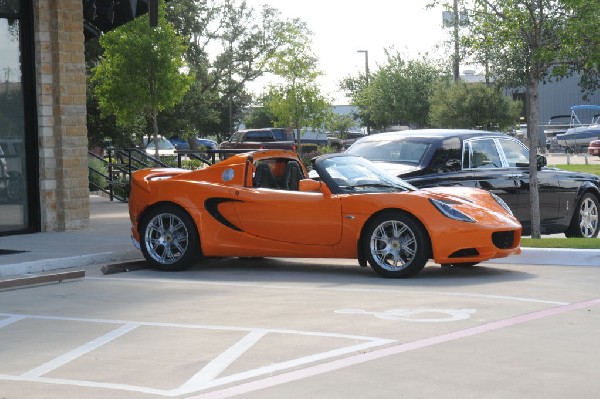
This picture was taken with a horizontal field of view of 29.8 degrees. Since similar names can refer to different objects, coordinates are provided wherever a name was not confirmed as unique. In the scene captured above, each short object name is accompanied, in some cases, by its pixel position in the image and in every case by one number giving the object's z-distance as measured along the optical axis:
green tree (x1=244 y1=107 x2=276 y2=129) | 90.69
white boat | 60.28
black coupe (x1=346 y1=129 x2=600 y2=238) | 14.83
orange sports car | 11.70
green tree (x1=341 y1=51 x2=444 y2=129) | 59.62
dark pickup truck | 55.62
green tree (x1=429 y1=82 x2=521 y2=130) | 50.62
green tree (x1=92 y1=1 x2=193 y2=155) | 37.19
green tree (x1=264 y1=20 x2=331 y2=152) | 41.53
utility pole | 42.26
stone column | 16.75
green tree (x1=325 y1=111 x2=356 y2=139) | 68.06
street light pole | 72.81
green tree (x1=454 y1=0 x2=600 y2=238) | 16.25
